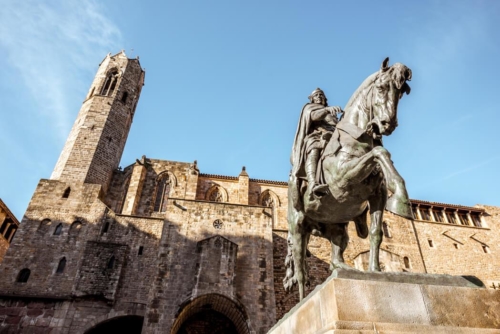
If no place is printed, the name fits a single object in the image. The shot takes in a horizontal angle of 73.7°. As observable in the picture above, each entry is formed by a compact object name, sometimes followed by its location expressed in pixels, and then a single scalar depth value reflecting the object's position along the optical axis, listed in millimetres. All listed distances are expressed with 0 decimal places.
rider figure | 4734
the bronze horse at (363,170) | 3684
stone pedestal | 2609
